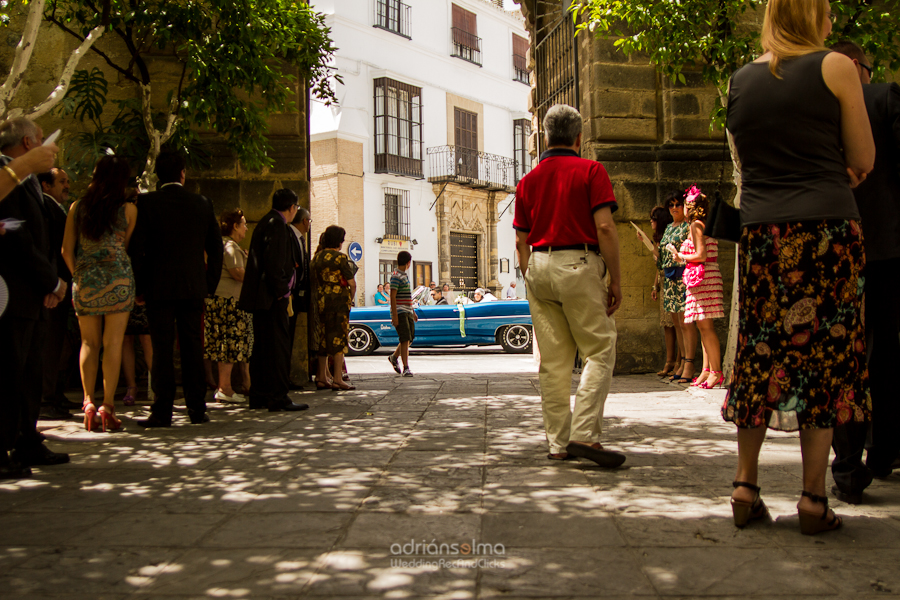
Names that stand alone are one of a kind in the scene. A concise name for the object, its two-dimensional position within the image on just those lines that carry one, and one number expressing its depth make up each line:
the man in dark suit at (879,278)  3.49
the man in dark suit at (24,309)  4.11
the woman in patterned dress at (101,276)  5.54
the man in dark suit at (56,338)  5.91
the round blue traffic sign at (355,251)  24.09
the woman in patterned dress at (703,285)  7.64
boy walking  10.34
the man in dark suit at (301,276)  7.76
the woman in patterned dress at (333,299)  8.30
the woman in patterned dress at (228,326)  7.36
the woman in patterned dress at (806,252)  2.99
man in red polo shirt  4.38
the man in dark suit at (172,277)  5.87
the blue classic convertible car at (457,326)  16.22
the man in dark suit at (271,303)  6.76
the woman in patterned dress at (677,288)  8.17
